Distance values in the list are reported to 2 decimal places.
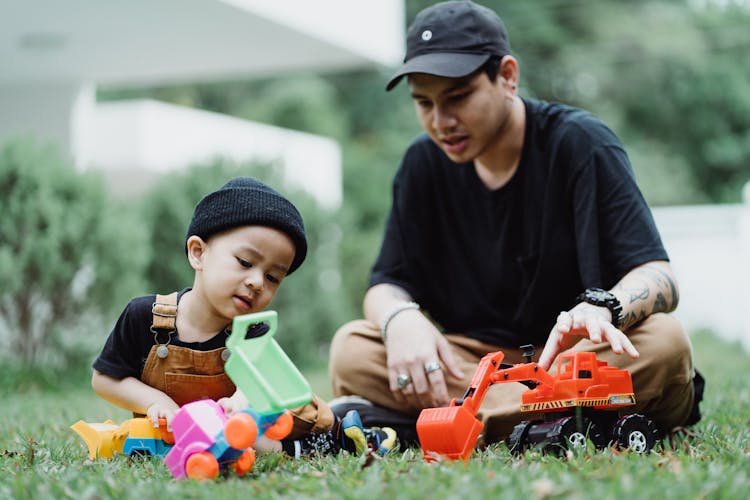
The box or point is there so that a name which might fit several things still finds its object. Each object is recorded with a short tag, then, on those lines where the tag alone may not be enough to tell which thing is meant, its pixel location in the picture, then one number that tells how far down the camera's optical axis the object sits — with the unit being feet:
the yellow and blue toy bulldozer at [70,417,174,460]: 11.18
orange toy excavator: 10.37
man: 12.50
